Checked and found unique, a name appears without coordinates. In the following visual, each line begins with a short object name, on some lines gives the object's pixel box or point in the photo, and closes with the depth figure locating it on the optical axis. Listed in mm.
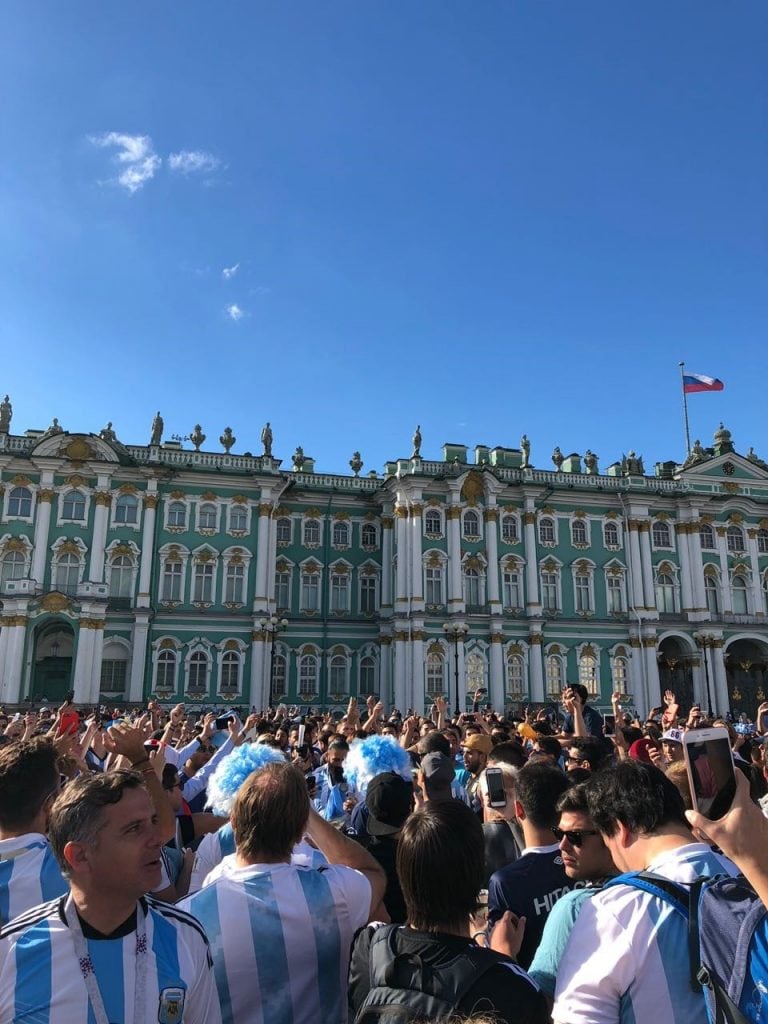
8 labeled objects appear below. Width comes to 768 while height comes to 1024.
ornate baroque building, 39219
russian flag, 44656
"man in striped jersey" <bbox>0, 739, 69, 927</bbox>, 3844
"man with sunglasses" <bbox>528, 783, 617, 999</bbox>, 3770
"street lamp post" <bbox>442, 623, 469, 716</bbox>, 42281
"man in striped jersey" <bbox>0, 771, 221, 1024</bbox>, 2705
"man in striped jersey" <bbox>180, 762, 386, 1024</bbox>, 3479
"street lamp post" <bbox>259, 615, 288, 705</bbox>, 41000
